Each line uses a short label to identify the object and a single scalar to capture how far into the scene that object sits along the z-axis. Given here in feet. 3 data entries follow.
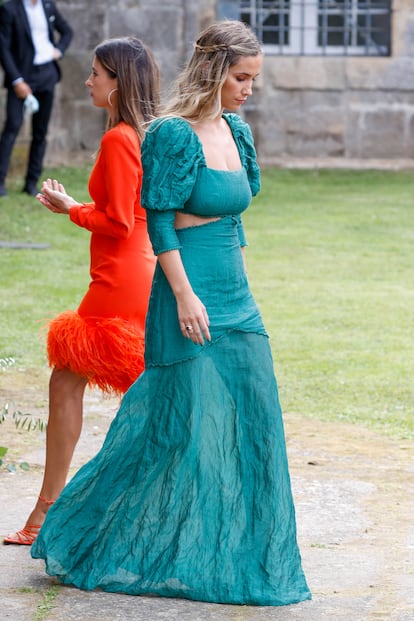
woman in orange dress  31.53
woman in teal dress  27.76
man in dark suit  93.71
